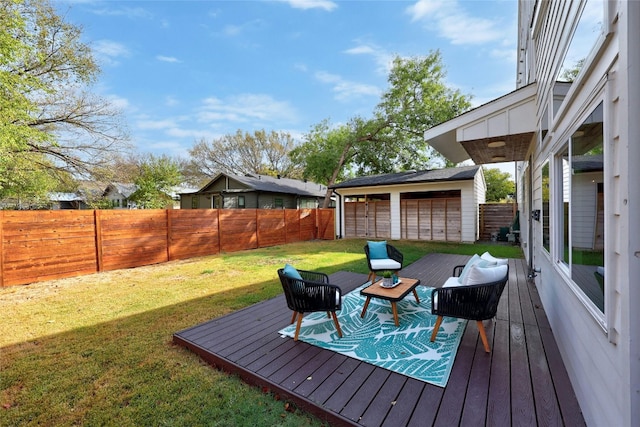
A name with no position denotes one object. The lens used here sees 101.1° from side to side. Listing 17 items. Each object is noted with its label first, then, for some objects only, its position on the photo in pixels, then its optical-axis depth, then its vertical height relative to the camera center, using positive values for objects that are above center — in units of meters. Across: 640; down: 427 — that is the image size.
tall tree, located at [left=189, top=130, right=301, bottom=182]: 29.78 +6.59
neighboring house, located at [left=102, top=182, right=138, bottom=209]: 23.84 +1.25
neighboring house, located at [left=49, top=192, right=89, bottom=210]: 19.80 +0.97
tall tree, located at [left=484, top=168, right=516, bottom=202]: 24.14 +1.90
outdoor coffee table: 3.44 -1.14
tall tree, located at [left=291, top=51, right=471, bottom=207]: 16.16 +5.36
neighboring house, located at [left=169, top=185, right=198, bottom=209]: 23.14 +1.73
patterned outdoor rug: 2.57 -1.51
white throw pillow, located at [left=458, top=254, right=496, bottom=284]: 3.43 -0.73
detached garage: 11.03 +0.23
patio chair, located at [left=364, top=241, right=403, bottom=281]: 5.16 -0.96
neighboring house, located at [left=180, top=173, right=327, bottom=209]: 18.88 +1.32
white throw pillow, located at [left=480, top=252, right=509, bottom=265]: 3.51 -0.70
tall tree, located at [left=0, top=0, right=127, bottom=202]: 6.71 +3.87
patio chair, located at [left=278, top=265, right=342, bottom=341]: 3.07 -1.01
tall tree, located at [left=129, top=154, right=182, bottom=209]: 21.23 +2.59
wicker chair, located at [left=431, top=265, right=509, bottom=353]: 2.79 -1.01
